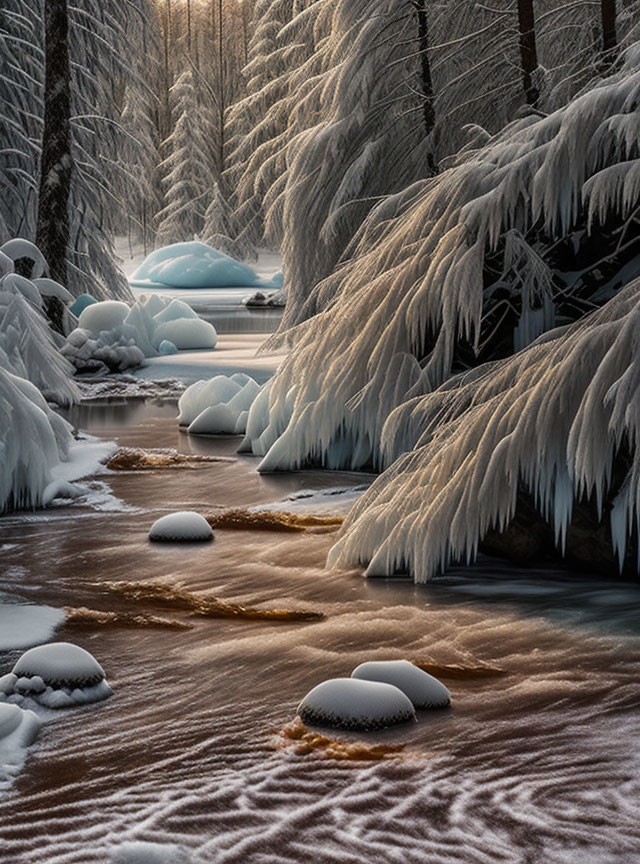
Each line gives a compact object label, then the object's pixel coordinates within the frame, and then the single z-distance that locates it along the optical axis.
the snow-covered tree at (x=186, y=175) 47.41
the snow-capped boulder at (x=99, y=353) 15.25
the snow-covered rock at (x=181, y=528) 6.25
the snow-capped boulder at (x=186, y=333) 17.27
